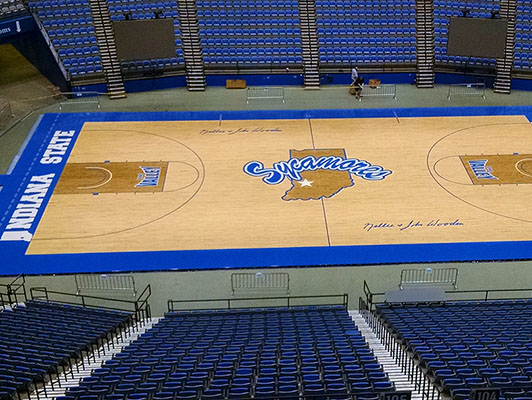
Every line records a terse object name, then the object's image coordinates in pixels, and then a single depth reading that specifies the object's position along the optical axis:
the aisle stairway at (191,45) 40.19
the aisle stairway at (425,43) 40.62
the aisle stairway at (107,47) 39.12
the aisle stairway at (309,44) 40.31
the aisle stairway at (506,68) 39.53
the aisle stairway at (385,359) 13.84
